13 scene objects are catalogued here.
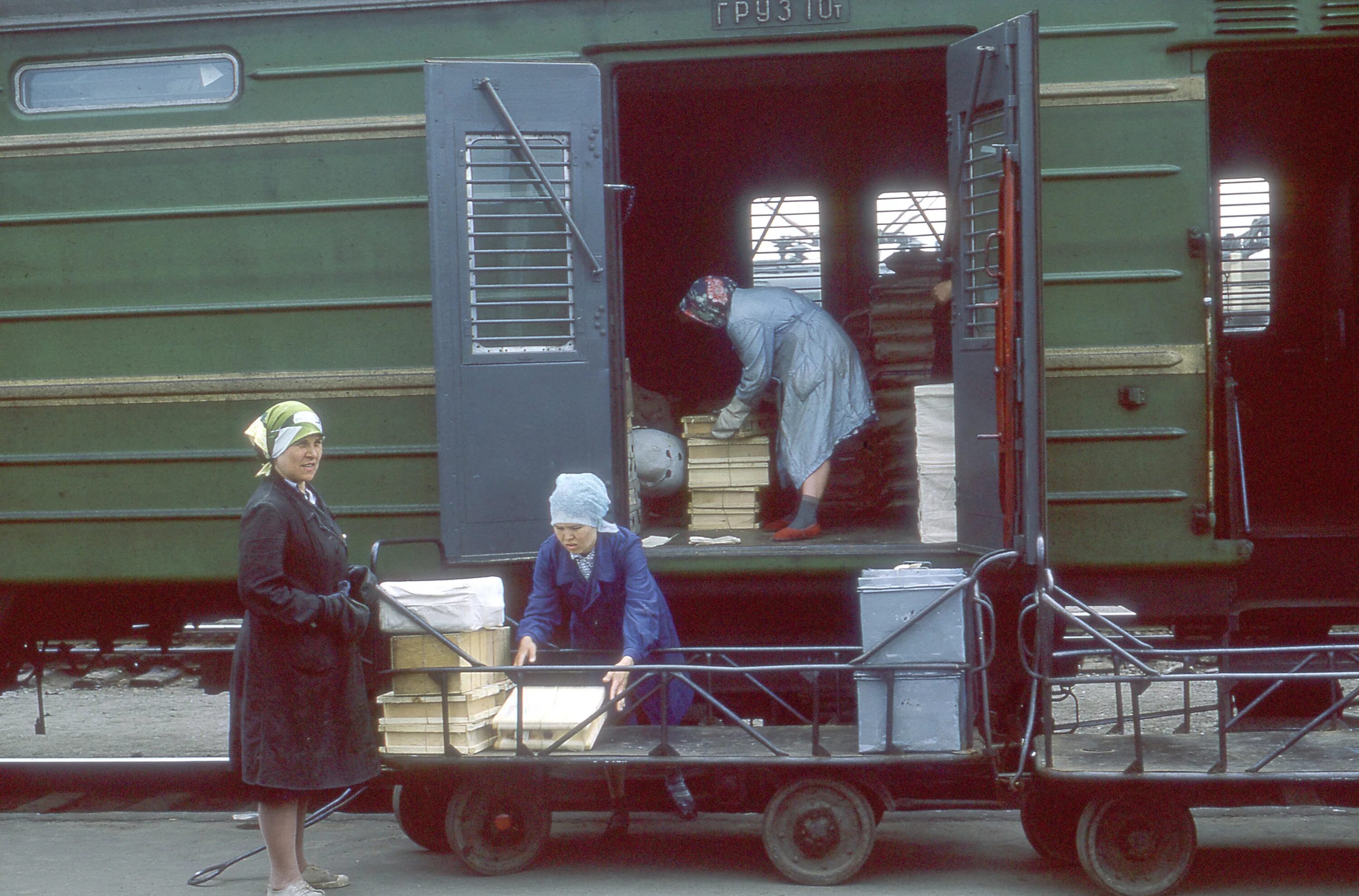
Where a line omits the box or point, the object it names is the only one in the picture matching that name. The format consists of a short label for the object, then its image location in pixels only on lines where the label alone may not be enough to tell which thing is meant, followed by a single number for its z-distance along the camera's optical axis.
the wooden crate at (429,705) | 4.75
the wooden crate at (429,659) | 4.76
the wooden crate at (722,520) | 6.41
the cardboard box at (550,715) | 4.70
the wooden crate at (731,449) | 6.41
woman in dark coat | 4.34
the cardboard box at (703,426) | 6.45
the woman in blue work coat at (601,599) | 4.93
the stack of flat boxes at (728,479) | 6.42
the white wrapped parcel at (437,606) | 4.80
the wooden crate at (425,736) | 4.72
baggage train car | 5.26
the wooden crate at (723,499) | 6.44
